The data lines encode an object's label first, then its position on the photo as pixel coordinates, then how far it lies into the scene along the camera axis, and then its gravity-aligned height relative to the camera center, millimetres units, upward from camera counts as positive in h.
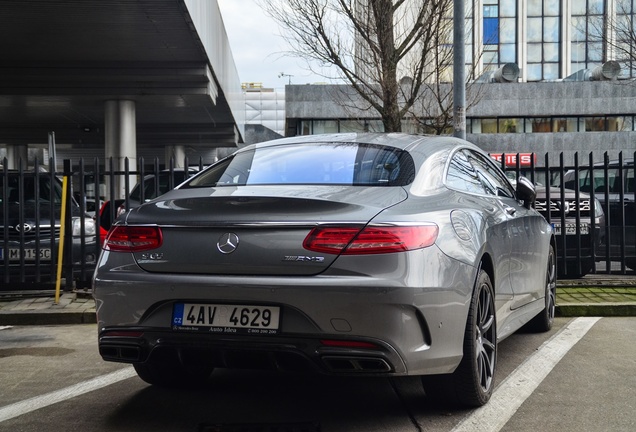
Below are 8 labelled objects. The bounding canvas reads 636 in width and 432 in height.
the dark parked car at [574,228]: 10031 -292
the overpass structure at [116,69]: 16683 +3639
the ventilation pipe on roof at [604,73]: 49156 +7757
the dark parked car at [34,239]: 9250 -359
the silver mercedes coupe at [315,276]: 3758 -324
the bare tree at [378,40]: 15219 +3065
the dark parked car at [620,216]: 10133 -147
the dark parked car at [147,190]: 9266 +212
